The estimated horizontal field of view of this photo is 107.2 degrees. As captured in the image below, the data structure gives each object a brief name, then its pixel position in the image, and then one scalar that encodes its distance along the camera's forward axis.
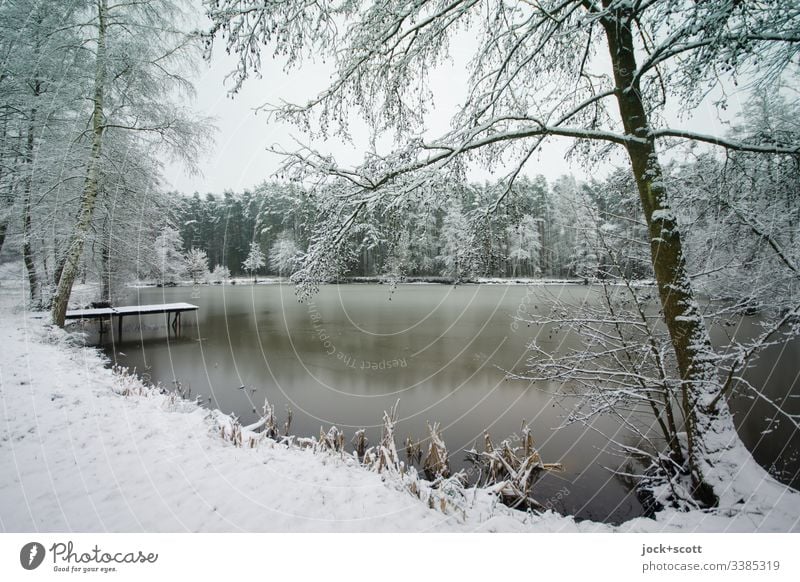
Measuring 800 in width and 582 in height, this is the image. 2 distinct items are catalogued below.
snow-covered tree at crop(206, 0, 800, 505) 2.00
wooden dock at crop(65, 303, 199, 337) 10.40
